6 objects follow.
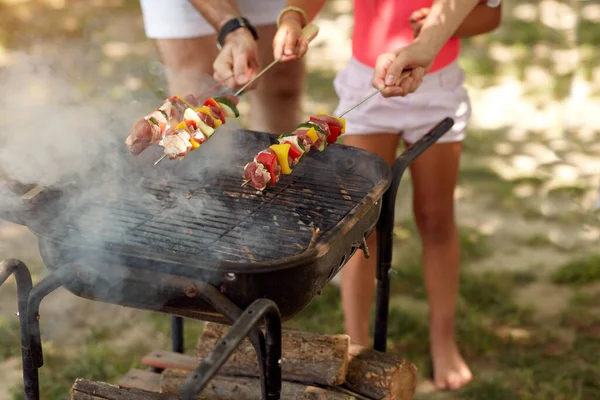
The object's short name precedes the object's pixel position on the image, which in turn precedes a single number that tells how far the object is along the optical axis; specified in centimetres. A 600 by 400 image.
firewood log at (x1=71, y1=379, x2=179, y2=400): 240
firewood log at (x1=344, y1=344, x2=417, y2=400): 279
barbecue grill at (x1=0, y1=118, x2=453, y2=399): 202
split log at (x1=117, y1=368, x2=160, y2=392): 312
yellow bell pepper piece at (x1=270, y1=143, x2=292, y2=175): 259
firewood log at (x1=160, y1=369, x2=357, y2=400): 266
